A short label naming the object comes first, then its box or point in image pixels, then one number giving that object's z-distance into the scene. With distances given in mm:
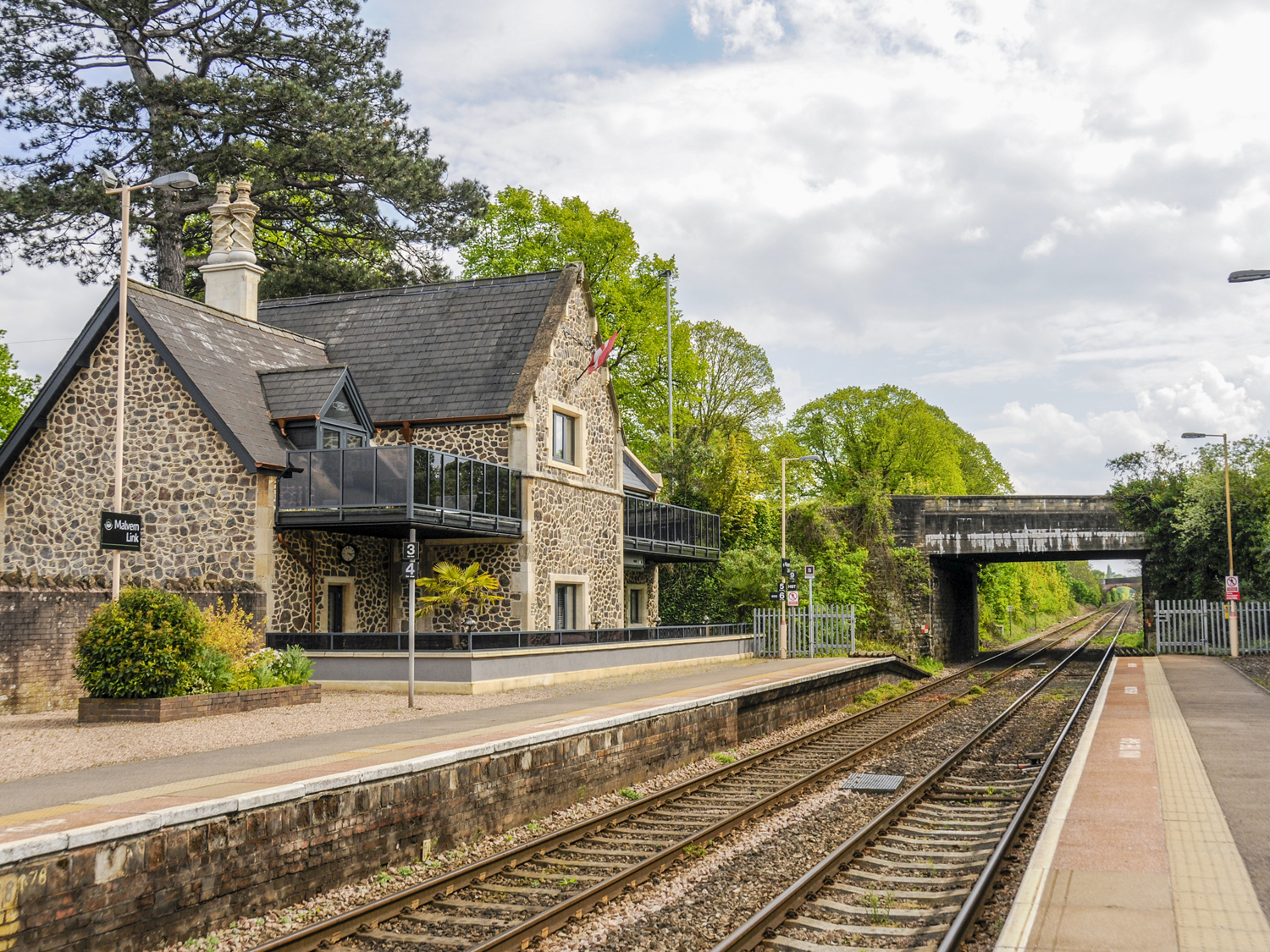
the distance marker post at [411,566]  16812
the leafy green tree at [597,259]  40750
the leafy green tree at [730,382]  50938
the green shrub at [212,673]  15859
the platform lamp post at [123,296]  16656
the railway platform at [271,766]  7984
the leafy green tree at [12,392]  43625
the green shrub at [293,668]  17812
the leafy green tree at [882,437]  55500
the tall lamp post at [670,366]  41175
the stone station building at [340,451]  21656
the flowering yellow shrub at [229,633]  17234
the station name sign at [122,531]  15234
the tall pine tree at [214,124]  29359
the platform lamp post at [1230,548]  34875
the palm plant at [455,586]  22672
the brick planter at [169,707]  14688
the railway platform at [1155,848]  6781
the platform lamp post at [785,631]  32572
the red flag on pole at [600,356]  28359
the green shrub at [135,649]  14898
